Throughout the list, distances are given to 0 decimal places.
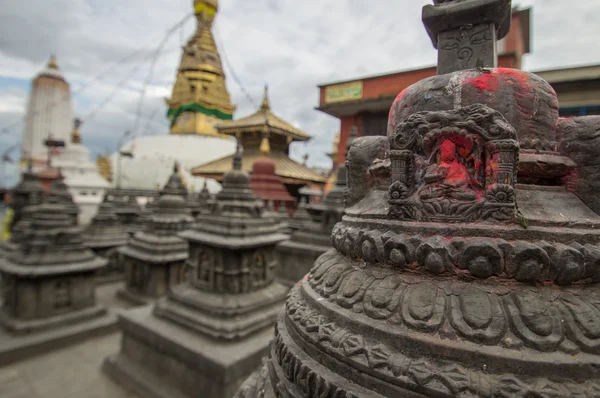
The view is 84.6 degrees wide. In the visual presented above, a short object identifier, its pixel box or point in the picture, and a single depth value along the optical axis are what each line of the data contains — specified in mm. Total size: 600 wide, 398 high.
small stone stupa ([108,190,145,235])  10342
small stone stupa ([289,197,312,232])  9426
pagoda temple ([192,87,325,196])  14508
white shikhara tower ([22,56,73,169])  21422
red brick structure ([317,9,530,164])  10445
